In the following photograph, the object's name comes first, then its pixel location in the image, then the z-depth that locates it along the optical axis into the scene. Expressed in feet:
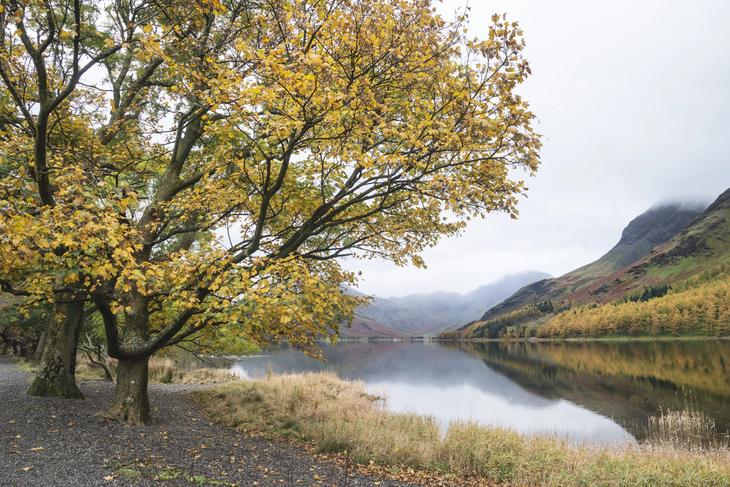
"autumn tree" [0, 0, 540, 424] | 19.03
